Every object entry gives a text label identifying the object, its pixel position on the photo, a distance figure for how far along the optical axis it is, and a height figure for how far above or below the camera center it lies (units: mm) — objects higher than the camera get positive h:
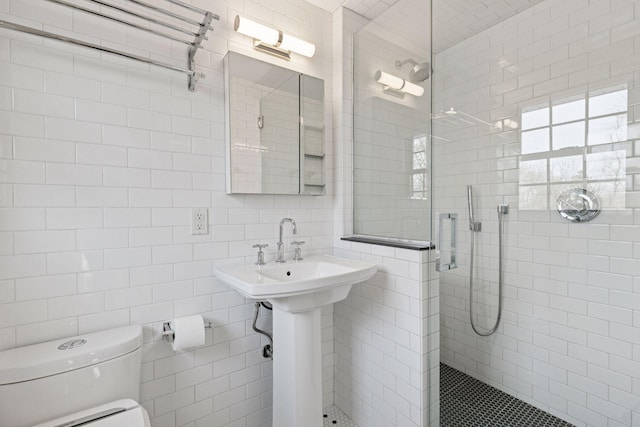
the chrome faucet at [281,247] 1666 -209
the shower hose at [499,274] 1814 -404
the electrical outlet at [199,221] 1486 -52
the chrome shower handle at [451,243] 1501 -175
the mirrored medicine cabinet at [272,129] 1564 +461
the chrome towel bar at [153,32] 1039 +649
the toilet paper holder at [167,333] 1368 -555
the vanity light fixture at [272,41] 1571 +950
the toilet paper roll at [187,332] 1344 -551
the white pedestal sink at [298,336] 1314 -602
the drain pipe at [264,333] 1621 -676
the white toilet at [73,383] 987 -607
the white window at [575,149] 1510 +327
